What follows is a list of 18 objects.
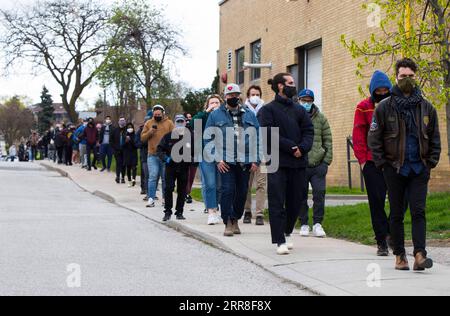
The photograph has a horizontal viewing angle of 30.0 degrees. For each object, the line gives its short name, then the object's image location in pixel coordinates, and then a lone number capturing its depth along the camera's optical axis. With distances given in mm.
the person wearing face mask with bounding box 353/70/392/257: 9312
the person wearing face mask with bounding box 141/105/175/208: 16219
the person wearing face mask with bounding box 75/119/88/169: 30578
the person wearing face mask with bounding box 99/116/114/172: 27828
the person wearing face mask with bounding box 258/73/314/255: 9402
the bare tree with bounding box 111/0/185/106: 39053
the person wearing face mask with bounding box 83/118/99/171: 29312
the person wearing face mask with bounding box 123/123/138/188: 21641
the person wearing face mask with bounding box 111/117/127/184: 22156
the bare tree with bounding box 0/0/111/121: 49250
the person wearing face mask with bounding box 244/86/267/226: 12664
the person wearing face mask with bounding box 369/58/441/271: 7980
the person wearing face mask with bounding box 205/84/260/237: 10922
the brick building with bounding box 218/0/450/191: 22797
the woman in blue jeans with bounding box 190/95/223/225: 11914
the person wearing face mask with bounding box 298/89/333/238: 11227
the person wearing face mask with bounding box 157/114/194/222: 13719
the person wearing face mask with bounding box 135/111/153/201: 17630
